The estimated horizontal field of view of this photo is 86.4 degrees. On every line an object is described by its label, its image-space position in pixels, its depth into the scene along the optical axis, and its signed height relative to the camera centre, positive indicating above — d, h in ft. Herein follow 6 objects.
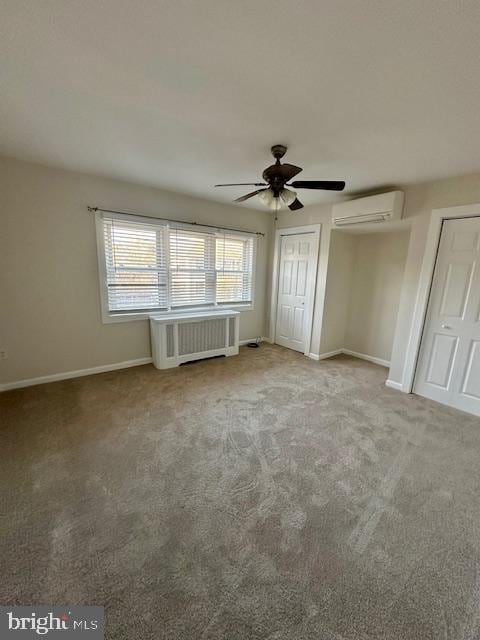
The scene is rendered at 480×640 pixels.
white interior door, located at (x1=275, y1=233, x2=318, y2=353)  14.02 -1.00
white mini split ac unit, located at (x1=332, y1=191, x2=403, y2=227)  10.00 +2.67
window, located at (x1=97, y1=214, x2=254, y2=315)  11.16 +0.09
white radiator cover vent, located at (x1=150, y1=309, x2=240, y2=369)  11.94 -3.36
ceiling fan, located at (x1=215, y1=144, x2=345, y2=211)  7.11 +2.48
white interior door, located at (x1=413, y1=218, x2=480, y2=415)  8.86 -1.57
